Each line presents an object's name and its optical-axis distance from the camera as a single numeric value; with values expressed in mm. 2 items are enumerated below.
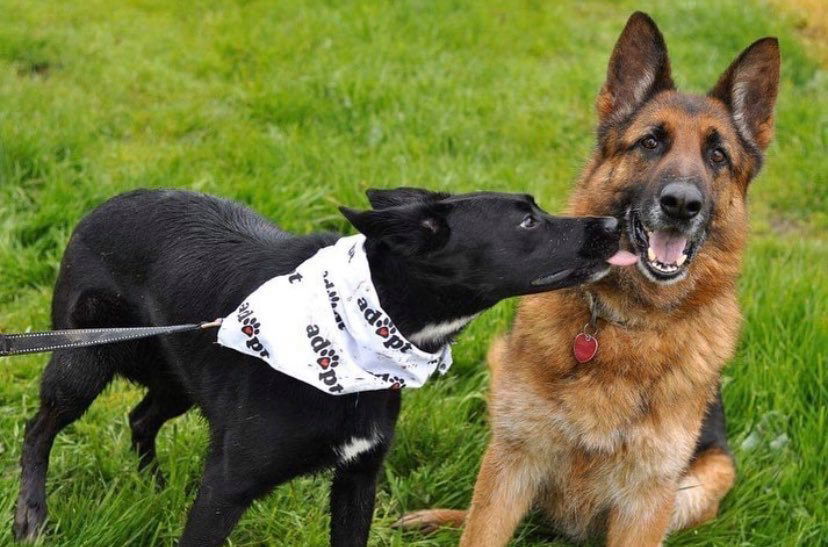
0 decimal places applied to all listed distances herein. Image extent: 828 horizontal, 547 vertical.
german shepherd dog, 3291
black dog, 2713
